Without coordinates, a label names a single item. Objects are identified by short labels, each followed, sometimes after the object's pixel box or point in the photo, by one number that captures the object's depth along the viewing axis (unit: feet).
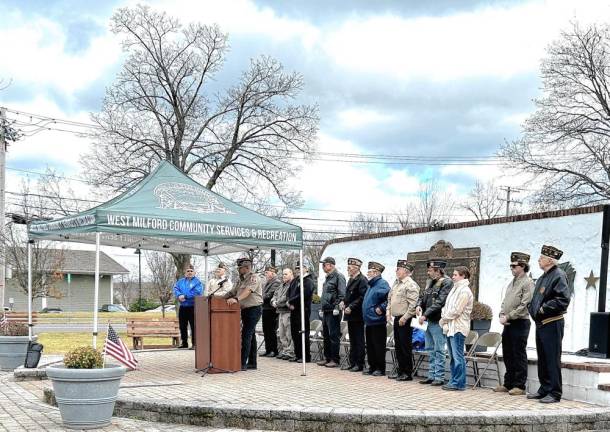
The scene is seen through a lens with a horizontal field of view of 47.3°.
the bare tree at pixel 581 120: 90.68
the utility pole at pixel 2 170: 63.00
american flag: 32.09
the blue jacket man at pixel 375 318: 35.50
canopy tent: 30.96
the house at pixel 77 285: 167.44
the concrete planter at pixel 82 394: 23.90
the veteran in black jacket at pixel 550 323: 27.81
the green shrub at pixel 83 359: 24.57
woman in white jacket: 30.66
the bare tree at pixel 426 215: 155.84
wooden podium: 35.58
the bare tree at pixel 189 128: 82.79
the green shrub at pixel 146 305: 170.93
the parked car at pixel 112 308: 172.13
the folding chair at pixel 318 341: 42.92
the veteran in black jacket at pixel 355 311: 37.19
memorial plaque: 43.45
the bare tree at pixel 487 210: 170.09
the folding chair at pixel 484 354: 31.68
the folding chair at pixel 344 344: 40.65
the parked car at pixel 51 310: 164.39
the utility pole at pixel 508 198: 159.21
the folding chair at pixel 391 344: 36.08
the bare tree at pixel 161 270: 162.20
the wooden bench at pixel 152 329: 48.62
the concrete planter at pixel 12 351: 40.16
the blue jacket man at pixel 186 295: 48.06
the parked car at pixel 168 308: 172.02
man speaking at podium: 36.83
